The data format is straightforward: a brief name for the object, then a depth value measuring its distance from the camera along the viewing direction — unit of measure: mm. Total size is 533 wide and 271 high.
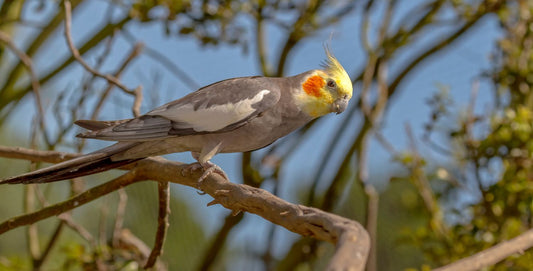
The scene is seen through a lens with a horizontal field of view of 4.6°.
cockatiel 5490
